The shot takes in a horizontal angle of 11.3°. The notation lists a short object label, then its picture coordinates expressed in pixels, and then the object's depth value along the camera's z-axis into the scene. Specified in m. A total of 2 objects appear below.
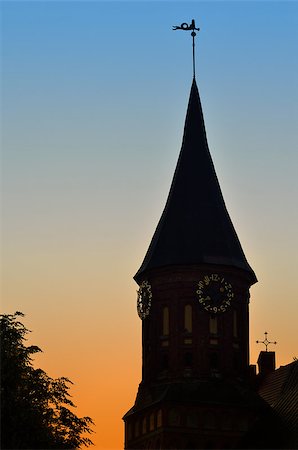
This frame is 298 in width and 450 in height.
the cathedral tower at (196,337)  74.25
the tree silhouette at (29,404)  64.50
